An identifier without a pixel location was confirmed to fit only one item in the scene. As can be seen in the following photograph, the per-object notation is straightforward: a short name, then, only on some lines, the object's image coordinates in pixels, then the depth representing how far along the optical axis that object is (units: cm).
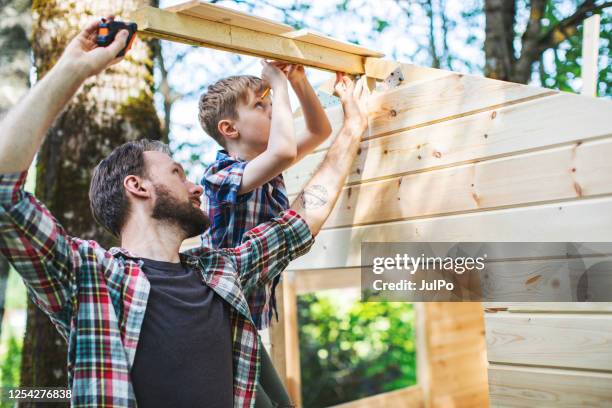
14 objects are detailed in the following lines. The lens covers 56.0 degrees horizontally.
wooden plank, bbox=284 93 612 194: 193
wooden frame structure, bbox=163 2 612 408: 188
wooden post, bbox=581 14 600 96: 221
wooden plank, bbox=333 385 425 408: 403
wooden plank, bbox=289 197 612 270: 190
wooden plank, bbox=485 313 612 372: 187
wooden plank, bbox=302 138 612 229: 191
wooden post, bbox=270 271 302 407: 301
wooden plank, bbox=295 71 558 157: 216
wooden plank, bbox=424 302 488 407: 430
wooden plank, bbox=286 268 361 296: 443
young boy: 213
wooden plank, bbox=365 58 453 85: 244
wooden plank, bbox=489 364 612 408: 186
